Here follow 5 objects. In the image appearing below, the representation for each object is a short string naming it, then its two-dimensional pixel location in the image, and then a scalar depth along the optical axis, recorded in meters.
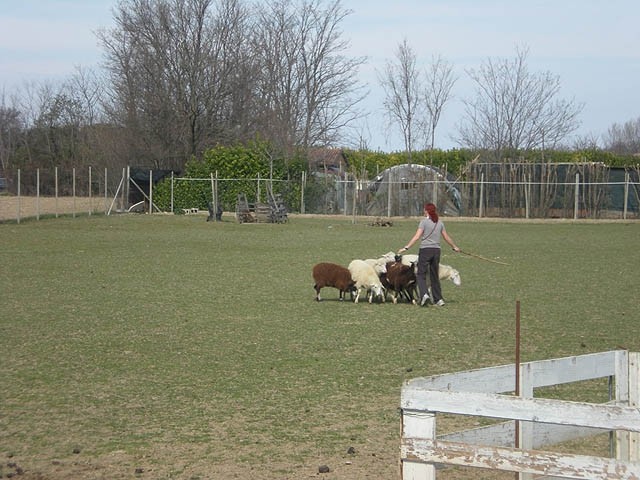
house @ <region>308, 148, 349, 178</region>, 61.74
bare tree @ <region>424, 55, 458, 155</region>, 62.28
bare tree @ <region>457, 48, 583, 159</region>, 61.38
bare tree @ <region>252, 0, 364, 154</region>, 65.38
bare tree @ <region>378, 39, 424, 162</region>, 62.12
